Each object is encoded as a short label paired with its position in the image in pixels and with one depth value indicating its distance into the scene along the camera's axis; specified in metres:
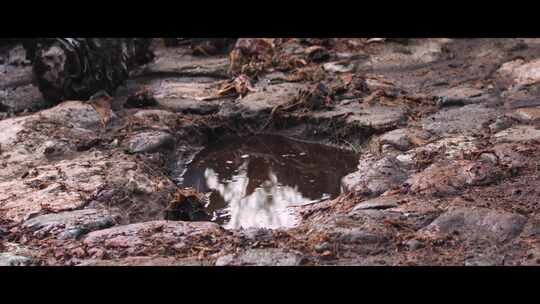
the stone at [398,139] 4.99
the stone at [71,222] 3.88
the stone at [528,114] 5.08
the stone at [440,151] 4.58
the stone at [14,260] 3.47
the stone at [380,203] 3.89
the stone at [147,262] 3.34
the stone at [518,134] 4.67
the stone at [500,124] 5.02
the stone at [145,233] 3.66
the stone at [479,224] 3.38
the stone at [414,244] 3.36
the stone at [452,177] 4.03
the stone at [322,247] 3.37
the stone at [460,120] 5.15
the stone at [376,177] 4.25
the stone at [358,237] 3.45
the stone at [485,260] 3.12
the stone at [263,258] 3.26
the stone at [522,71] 5.94
